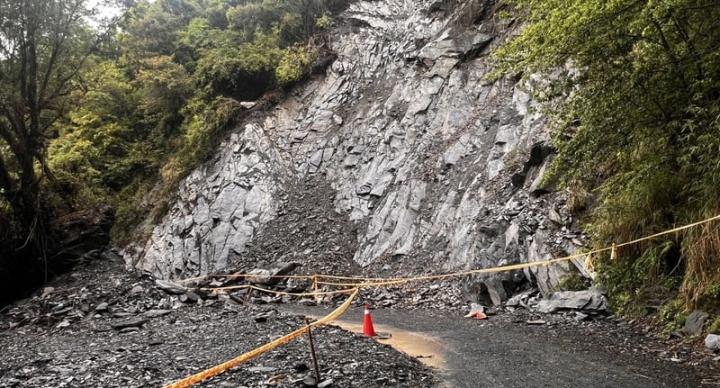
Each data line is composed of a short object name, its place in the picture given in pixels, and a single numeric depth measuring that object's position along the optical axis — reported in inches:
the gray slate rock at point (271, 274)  538.9
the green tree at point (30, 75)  568.7
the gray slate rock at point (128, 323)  349.1
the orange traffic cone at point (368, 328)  304.4
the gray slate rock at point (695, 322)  234.1
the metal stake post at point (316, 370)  187.3
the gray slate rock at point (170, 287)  467.5
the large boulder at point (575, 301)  302.5
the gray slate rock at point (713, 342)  215.8
